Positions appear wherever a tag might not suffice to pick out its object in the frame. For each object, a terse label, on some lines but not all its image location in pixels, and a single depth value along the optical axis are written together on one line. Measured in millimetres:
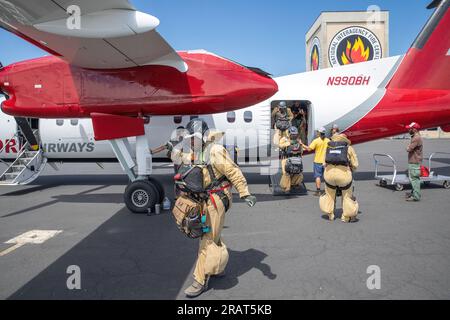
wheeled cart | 9383
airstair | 9691
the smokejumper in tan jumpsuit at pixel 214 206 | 3689
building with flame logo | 36719
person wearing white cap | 8961
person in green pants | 7910
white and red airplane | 7180
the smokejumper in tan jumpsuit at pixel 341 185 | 6320
